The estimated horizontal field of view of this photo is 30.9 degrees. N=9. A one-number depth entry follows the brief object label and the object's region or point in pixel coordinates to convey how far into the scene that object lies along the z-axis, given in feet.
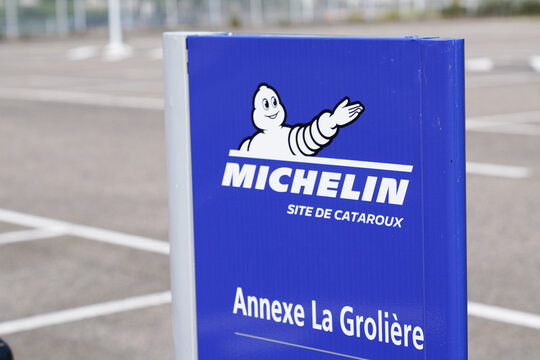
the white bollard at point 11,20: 152.15
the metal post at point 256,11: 192.54
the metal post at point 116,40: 110.63
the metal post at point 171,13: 176.45
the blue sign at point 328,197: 8.73
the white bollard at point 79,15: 163.43
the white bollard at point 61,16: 160.45
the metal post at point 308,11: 202.39
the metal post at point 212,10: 184.65
